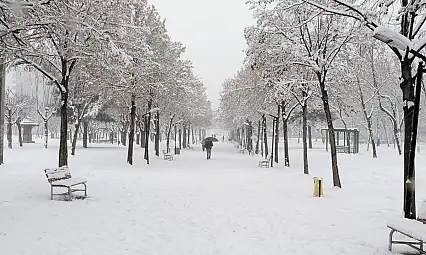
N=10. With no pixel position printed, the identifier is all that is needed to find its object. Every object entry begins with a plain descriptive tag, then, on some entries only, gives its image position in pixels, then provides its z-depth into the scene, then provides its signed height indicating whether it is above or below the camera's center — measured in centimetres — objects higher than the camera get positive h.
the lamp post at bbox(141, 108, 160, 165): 2760 +38
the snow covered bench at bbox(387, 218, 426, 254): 583 -141
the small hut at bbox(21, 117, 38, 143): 5091 +41
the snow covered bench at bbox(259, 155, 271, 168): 2761 -216
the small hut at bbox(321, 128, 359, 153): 4309 -97
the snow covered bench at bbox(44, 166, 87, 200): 1082 -129
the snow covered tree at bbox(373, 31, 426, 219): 718 +49
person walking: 3694 -122
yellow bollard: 1315 -173
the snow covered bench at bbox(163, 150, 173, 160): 3375 -202
